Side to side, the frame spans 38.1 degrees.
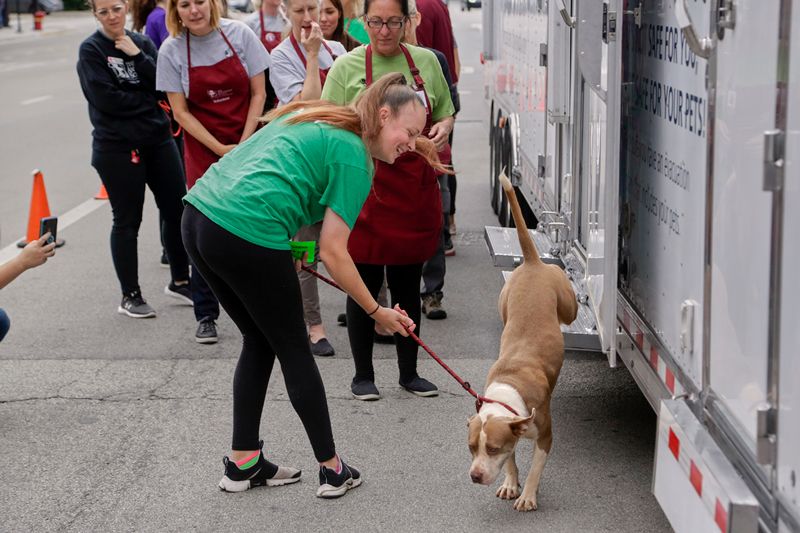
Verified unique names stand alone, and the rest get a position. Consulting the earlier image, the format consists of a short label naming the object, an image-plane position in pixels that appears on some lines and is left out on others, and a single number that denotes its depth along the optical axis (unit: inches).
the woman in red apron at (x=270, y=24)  315.9
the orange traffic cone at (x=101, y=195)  438.4
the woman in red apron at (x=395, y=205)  211.5
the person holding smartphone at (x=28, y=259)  184.9
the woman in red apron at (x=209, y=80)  247.8
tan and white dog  160.1
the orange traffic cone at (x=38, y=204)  317.1
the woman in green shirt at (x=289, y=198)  159.0
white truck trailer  106.2
